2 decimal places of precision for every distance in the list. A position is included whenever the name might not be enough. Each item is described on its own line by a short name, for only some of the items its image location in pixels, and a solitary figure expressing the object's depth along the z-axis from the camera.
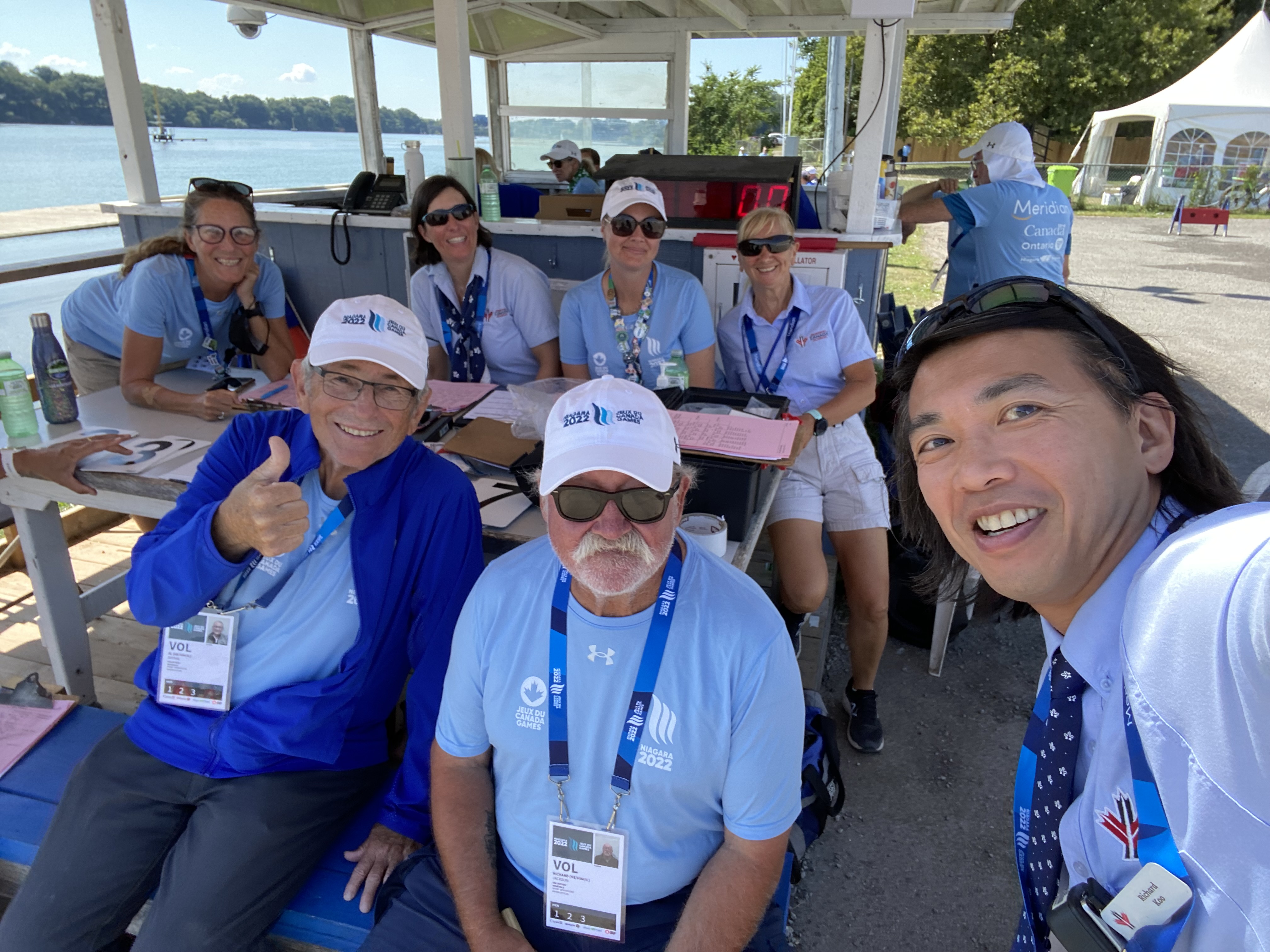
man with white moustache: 1.42
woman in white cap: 3.25
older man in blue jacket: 1.61
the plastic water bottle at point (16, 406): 2.58
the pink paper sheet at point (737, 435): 2.22
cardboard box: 4.76
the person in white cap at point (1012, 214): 4.34
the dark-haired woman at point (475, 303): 3.53
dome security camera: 7.13
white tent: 21.17
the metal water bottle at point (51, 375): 2.70
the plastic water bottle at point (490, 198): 4.79
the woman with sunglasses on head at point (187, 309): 3.19
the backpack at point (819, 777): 2.32
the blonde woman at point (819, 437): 2.99
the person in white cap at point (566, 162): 8.73
